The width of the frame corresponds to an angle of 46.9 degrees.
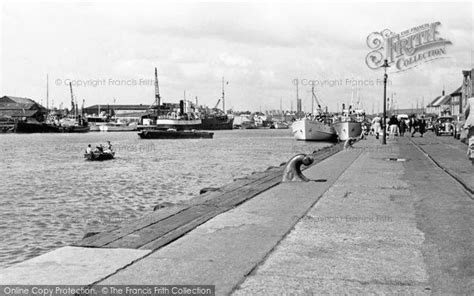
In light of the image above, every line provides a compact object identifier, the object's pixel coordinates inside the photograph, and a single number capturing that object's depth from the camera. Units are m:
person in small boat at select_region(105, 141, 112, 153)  44.87
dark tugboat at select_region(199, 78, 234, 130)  175.00
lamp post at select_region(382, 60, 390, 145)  33.28
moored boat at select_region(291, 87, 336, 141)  69.69
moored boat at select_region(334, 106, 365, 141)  64.44
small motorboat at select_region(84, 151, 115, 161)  43.44
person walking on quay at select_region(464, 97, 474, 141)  13.39
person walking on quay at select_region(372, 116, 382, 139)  49.42
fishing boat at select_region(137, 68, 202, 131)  129.50
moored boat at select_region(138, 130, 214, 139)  106.75
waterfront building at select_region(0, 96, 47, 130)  156.38
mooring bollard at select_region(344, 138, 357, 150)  32.81
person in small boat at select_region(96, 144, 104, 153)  44.28
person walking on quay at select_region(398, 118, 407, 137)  56.44
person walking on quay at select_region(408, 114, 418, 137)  55.76
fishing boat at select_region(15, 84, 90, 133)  148.75
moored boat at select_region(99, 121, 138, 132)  175.62
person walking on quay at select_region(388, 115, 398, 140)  49.76
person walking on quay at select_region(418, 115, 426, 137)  52.43
